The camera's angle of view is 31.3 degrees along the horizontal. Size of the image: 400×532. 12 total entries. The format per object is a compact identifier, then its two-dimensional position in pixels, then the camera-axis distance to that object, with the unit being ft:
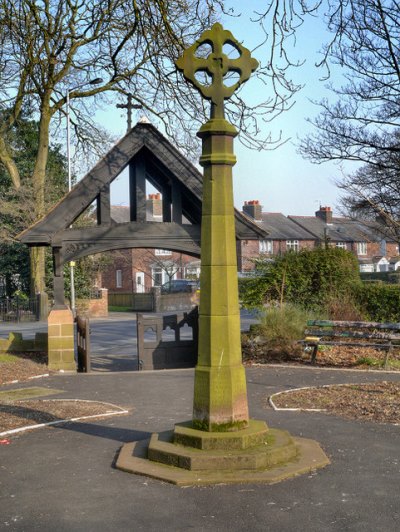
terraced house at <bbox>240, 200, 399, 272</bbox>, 250.78
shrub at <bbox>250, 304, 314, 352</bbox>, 53.11
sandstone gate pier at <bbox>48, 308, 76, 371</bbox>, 51.74
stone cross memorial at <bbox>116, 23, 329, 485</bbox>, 23.49
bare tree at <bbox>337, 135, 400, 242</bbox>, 77.25
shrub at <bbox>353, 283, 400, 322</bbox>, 63.62
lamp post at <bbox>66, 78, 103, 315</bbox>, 98.54
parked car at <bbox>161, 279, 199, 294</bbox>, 169.37
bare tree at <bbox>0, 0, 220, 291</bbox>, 35.88
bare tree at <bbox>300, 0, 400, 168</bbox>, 67.92
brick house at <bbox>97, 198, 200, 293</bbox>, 197.49
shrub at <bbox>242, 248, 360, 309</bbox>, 63.21
